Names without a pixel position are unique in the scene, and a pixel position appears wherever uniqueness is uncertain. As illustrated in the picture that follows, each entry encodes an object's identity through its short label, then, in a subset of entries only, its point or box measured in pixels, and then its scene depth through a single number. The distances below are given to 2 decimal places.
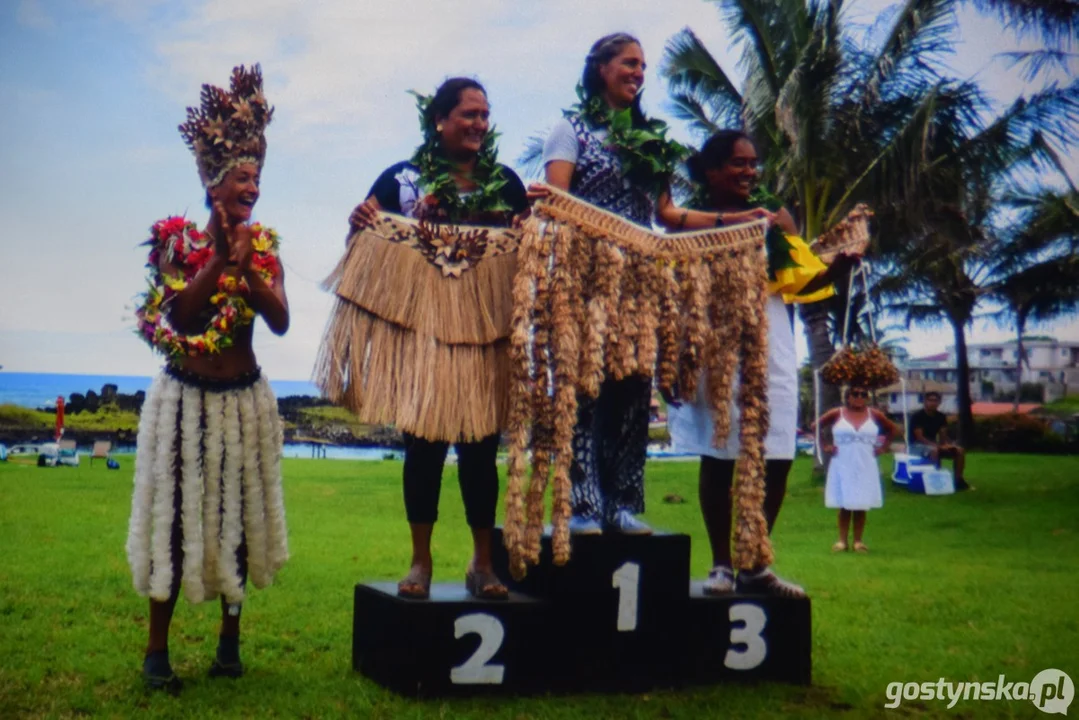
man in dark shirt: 12.60
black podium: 3.24
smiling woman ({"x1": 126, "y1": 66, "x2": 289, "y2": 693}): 3.19
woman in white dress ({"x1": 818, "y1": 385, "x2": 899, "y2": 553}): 7.80
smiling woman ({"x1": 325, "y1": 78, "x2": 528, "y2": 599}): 3.26
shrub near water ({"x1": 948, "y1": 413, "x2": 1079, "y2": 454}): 20.42
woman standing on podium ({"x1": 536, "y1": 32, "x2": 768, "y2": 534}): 3.48
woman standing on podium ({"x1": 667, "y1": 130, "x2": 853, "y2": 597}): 3.71
